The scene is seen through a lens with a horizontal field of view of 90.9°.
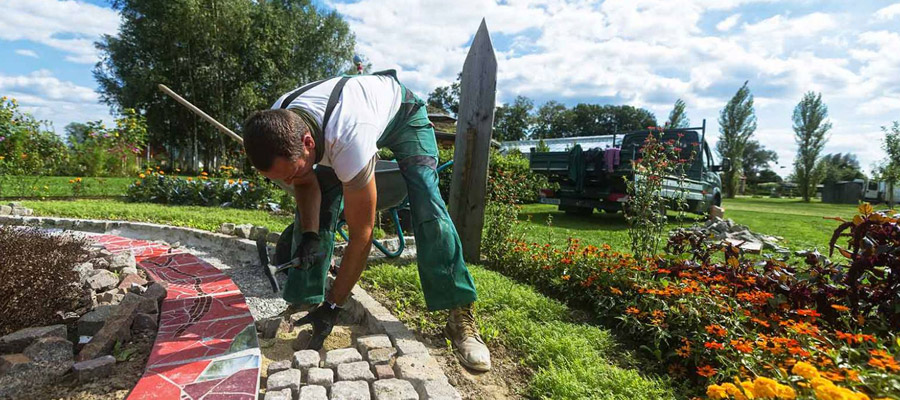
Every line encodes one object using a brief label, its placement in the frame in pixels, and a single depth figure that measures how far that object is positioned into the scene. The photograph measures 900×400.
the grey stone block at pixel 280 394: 1.53
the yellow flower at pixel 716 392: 1.23
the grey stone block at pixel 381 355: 1.80
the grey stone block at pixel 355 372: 1.69
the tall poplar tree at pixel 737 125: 32.97
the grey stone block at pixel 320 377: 1.64
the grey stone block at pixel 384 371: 1.70
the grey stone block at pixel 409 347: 1.89
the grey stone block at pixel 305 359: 1.75
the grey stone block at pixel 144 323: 2.16
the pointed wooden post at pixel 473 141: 3.55
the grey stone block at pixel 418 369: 1.67
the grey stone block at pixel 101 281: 2.54
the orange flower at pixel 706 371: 1.66
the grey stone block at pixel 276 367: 1.72
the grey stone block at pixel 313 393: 1.54
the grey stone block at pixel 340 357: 1.79
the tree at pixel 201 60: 19.48
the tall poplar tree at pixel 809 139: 29.22
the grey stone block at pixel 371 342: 1.92
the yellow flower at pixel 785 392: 1.14
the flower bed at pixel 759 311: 1.44
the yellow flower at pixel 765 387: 1.17
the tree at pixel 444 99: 49.23
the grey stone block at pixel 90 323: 2.04
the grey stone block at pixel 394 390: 1.57
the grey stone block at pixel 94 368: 1.70
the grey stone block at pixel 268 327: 2.19
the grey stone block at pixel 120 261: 3.04
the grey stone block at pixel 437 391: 1.55
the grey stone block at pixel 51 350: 1.71
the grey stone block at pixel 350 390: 1.56
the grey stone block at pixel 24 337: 1.78
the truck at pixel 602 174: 7.26
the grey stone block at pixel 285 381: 1.59
